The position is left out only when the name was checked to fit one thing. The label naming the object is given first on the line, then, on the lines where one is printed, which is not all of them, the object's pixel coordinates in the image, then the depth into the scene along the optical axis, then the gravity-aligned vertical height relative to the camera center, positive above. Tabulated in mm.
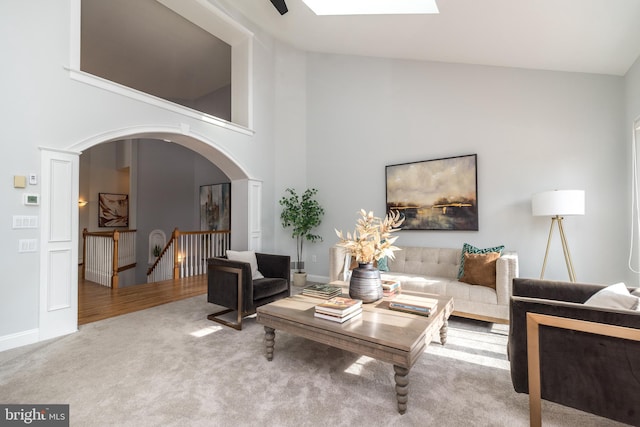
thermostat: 2693 +200
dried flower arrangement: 2338 -202
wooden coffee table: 1685 -745
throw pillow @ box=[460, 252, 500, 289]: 3113 -575
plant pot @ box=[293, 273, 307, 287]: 5066 -1081
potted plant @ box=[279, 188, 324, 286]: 5145 +24
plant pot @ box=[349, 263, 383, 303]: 2408 -559
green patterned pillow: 3439 -395
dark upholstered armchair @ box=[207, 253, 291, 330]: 3066 -768
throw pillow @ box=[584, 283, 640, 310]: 1498 -456
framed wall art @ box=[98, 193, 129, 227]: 8305 +291
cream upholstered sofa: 2939 -731
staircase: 5074 -724
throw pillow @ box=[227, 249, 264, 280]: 3596 -502
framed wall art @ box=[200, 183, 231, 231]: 7336 +332
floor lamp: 2840 +120
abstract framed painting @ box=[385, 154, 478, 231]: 3906 +379
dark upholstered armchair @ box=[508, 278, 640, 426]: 1334 -735
